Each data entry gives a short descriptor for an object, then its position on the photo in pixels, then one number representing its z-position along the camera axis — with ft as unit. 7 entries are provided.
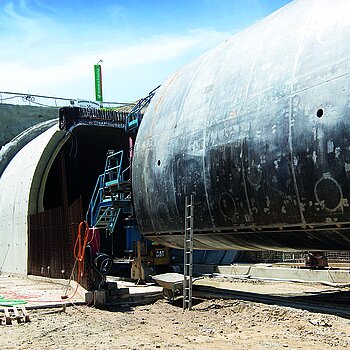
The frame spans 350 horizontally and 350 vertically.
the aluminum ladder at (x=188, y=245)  35.29
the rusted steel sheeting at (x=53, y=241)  53.42
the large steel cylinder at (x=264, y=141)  25.71
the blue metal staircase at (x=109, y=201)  59.93
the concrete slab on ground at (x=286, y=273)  55.16
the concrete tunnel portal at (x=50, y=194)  62.32
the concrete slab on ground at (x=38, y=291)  42.06
